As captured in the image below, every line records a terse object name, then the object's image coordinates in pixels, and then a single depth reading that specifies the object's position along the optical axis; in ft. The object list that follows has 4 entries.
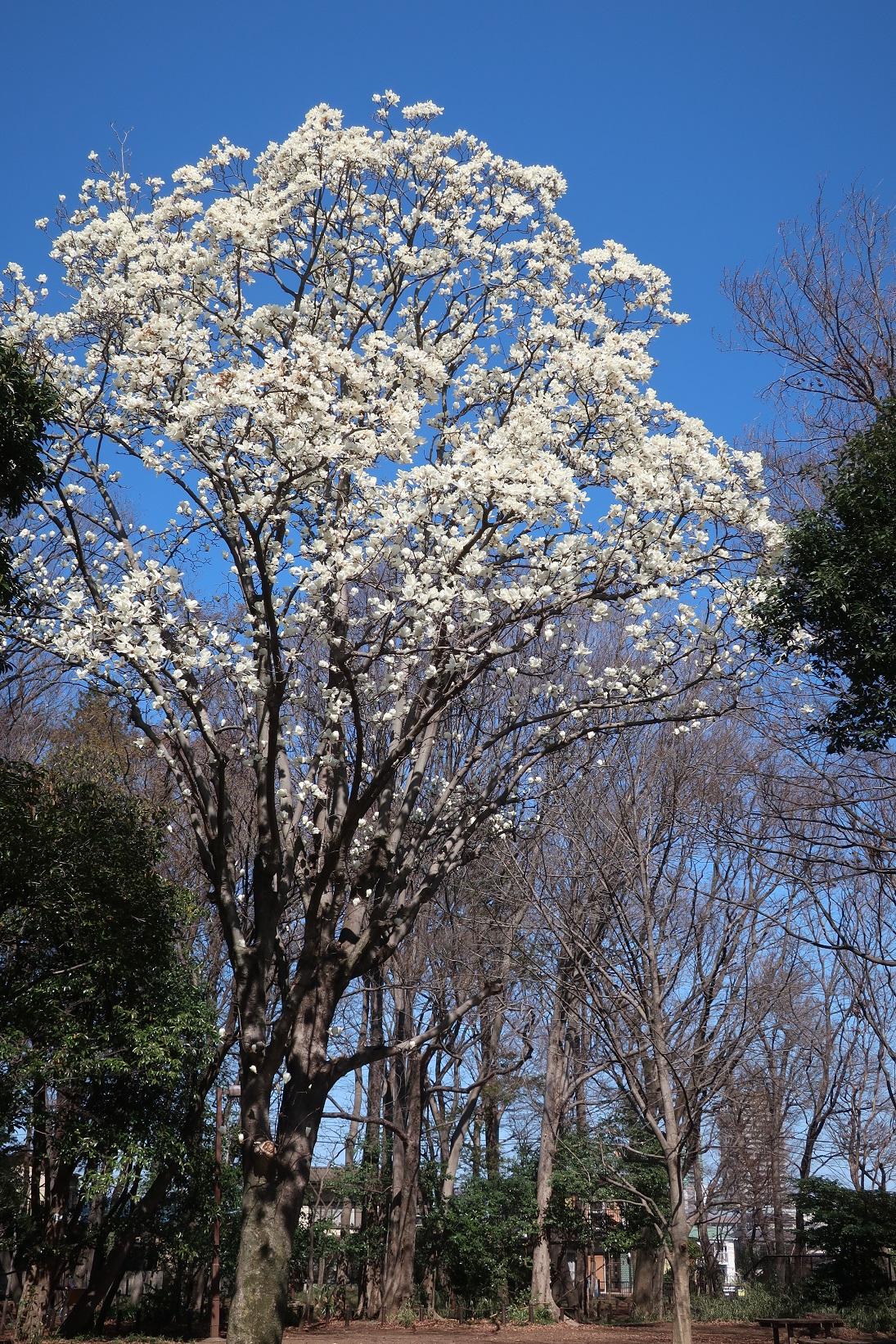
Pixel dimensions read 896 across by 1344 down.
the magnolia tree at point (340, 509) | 22.80
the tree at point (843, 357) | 28.91
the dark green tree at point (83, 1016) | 34.27
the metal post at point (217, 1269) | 43.42
